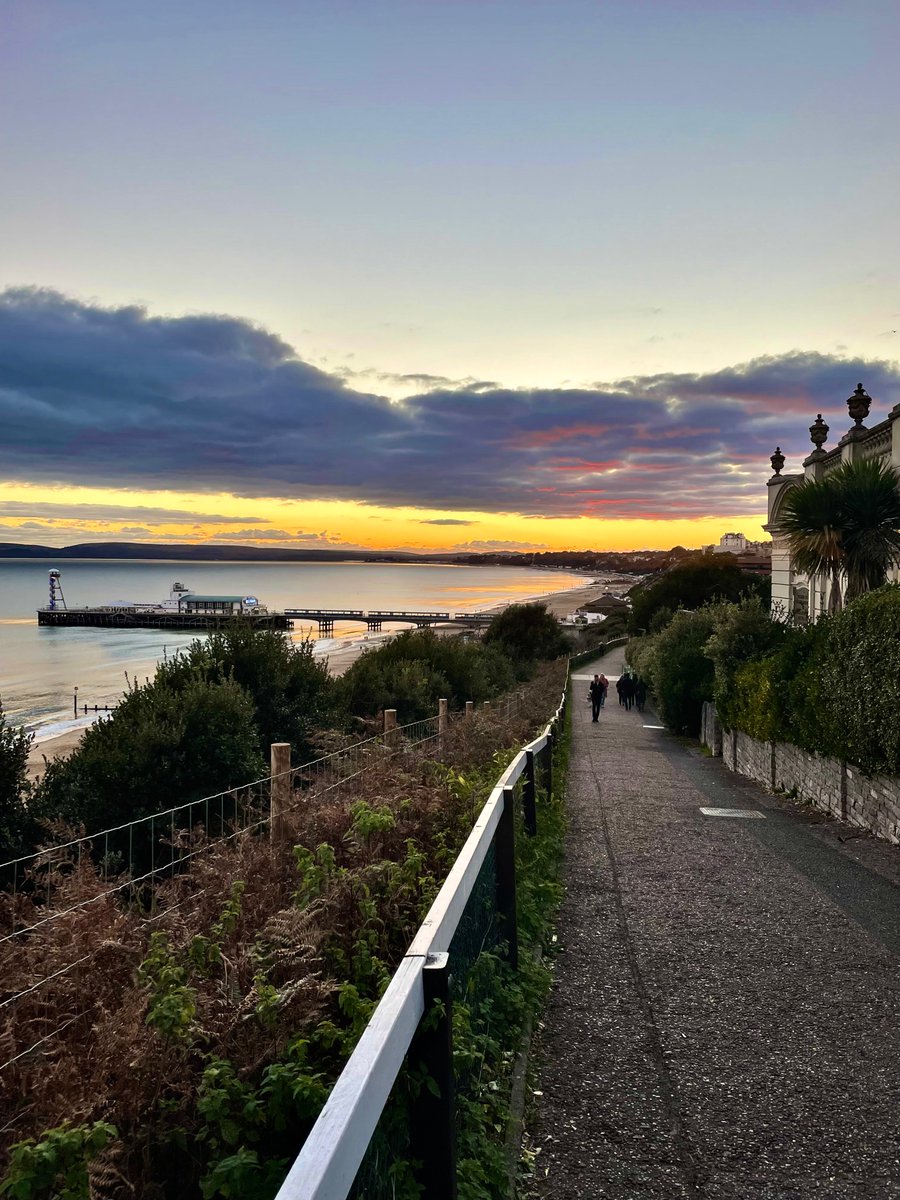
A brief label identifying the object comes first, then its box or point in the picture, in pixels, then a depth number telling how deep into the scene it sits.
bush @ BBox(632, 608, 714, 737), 28.19
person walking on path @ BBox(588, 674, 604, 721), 31.08
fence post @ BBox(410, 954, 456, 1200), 2.58
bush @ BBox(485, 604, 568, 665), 62.44
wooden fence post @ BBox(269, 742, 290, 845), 6.04
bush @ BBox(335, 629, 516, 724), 24.03
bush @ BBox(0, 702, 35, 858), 13.05
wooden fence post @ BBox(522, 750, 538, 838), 8.56
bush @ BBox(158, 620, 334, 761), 18.47
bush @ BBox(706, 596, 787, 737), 21.27
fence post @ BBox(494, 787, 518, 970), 5.24
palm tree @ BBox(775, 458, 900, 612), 21.22
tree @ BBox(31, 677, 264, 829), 13.97
